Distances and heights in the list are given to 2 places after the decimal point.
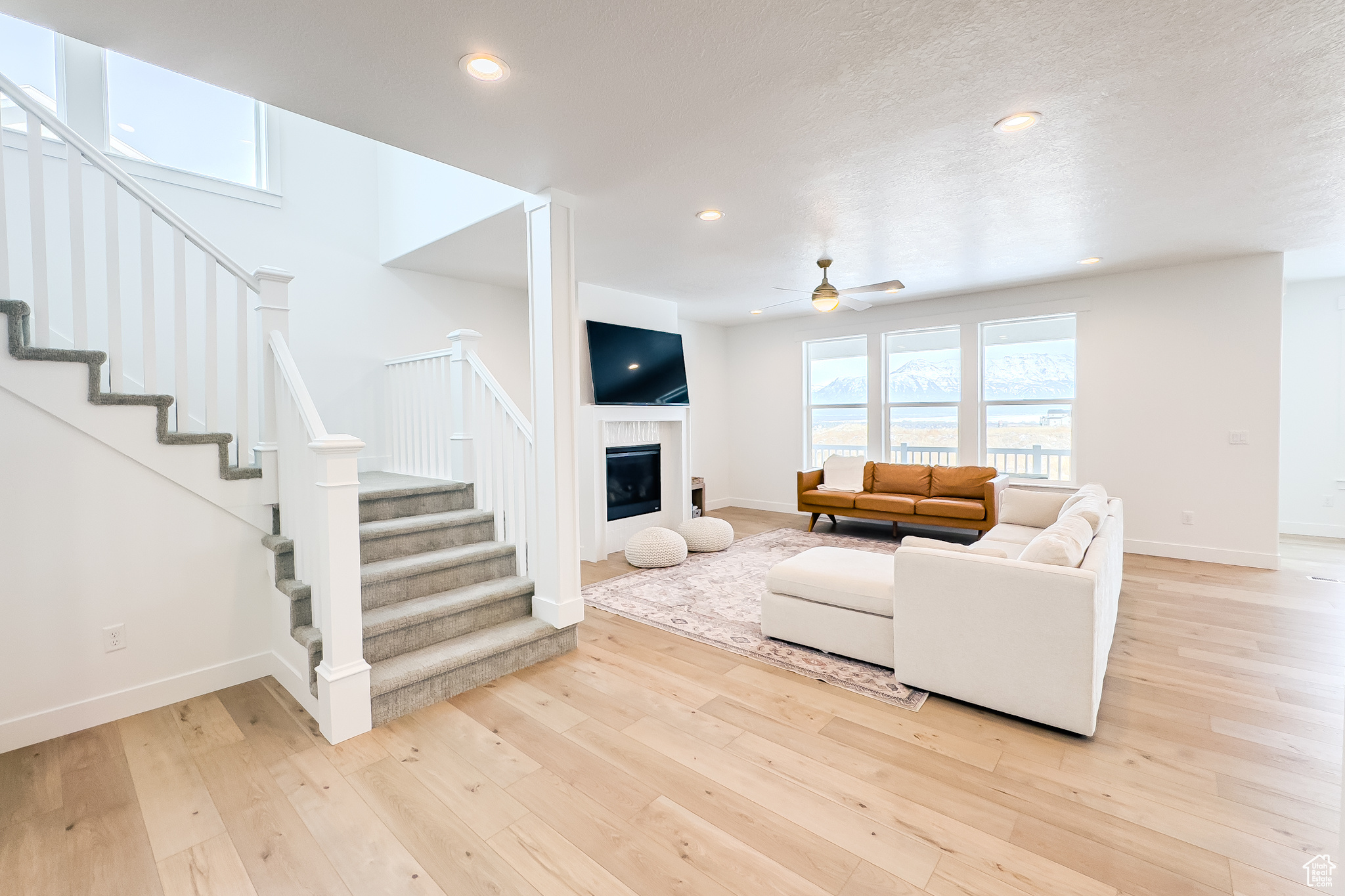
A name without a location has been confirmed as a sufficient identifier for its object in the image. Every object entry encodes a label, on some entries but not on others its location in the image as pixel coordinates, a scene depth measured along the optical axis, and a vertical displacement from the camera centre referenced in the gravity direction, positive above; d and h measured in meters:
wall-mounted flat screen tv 5.38 +0.69
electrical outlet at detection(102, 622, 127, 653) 2.46 -0.85
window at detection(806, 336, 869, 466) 7.02 +0.44
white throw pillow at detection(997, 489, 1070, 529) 4.61 -0.63
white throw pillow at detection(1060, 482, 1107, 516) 3.79 -0.43
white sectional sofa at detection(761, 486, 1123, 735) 2.28 -0.87
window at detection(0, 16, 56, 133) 3.18 +2.15
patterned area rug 2.87 -1.17
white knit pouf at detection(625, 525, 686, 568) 4.88 -0.98
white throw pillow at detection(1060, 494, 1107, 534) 3.04 -0.45
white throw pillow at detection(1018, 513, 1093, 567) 2.41 -0.50
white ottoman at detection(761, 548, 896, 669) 2.91 -0.92
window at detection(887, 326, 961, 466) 6.32 +0.41
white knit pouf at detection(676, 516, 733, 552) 5.34 -0.94
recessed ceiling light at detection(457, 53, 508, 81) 1.98 +1.31
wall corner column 3.07 +0.20
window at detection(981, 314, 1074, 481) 5.67 +0.35
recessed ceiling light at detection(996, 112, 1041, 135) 2.41 +1.32
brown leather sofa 5.46 -0.68
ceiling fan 4.31 +1.07
